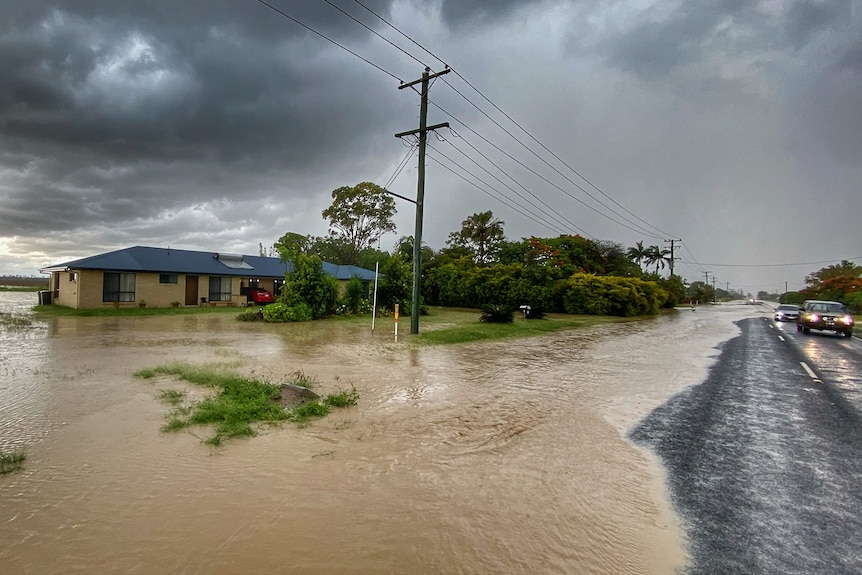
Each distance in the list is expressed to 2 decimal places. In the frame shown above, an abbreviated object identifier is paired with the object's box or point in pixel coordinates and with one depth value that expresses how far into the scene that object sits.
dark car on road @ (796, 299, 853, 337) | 19.36
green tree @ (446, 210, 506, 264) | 50.53
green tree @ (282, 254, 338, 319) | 22.95
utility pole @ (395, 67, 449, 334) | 16.67
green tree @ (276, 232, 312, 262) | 50.38
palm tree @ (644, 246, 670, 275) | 73.12
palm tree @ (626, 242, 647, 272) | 71.88
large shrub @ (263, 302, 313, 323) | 21.50
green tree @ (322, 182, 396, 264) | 46.38
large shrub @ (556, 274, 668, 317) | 34.28
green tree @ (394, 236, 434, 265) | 51.72
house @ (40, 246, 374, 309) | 24.20
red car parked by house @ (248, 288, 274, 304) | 30.98
